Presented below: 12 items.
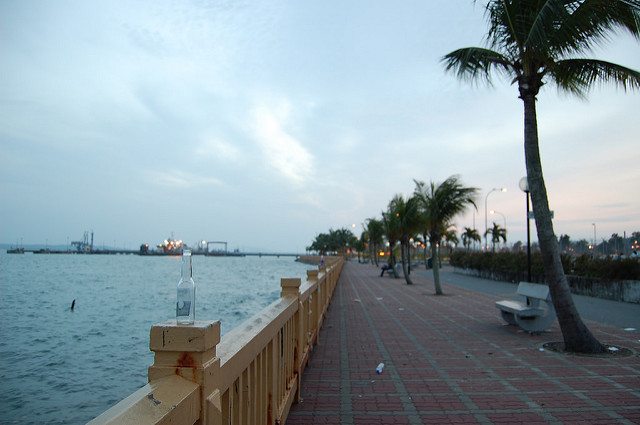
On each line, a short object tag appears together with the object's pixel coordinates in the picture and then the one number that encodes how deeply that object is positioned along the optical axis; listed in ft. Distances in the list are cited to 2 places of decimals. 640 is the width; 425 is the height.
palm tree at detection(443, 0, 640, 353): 22.84
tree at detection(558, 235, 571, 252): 420.77
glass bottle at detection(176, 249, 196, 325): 6.58
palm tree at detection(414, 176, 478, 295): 56.08
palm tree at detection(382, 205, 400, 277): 84.74
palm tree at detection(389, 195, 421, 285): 75.61
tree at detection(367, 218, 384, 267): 131.31
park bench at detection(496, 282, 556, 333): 29.17
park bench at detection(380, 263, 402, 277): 101.04
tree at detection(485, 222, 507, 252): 295.52
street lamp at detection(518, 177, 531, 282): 39.65
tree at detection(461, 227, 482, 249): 290.56
